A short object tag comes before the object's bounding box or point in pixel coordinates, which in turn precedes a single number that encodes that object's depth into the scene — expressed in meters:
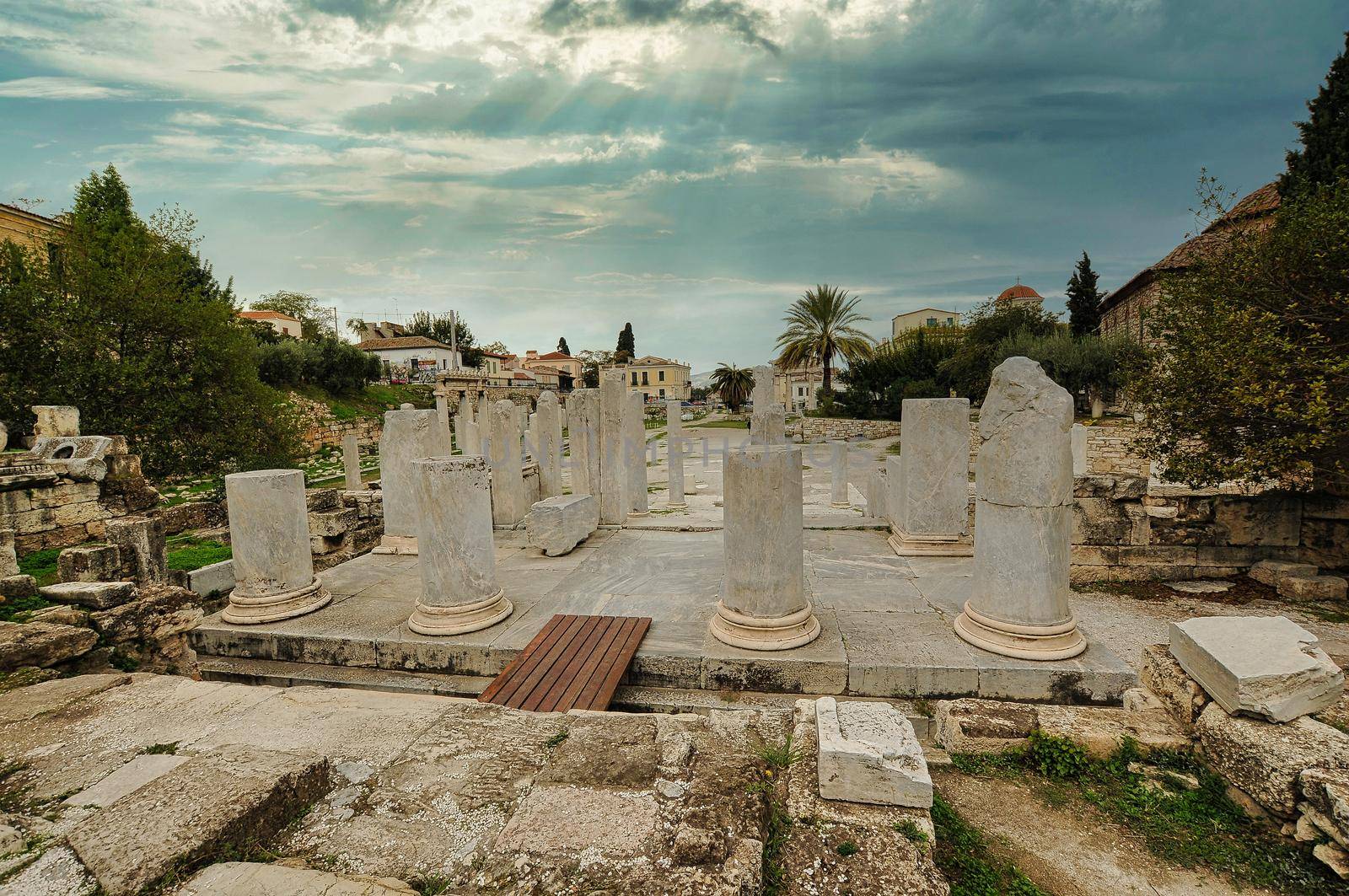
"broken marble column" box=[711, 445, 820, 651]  5.12
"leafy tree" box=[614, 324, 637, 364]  69.94
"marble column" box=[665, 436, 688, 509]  11.95
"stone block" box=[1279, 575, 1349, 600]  7.23
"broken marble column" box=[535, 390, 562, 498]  10.29
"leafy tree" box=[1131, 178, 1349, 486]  6.60
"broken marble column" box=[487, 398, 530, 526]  9.48
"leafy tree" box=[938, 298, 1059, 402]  29.88
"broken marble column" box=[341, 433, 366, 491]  15.52
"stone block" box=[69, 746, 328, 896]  2.31
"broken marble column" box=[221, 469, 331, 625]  6.12
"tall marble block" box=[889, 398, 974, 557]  7.45
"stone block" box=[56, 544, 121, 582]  6.37
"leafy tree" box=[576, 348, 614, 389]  73.31
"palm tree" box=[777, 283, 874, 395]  35.03
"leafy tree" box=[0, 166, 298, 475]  13.18
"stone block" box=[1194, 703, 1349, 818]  2.88
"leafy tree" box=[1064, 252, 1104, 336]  41.90
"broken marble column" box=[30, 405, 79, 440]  8.14
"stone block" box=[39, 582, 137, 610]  5.57
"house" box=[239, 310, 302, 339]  49.12
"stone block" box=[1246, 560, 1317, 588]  7.44
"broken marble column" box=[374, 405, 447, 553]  8.05
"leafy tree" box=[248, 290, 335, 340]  56.79
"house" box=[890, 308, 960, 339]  75.62
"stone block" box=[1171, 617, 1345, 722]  3.19
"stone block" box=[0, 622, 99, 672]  4.63
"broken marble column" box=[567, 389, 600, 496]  9.53
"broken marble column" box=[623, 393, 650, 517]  10.04
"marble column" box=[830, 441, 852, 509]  12.72
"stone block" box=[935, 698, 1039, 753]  3.76
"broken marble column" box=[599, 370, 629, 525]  9.45
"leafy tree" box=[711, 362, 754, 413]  51.81
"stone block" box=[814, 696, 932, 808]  2.84
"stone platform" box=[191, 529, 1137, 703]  4.83
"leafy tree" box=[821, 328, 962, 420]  35.00
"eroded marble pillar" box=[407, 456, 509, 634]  5.73
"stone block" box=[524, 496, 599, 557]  8.15
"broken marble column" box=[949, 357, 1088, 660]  4.82
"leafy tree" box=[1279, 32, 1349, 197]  17.58
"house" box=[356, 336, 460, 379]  61.56
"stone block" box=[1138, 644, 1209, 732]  3.70
